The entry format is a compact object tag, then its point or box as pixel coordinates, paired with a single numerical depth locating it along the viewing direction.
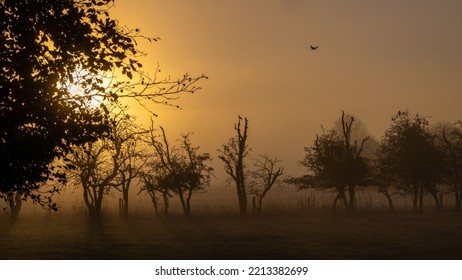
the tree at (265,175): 62.47
